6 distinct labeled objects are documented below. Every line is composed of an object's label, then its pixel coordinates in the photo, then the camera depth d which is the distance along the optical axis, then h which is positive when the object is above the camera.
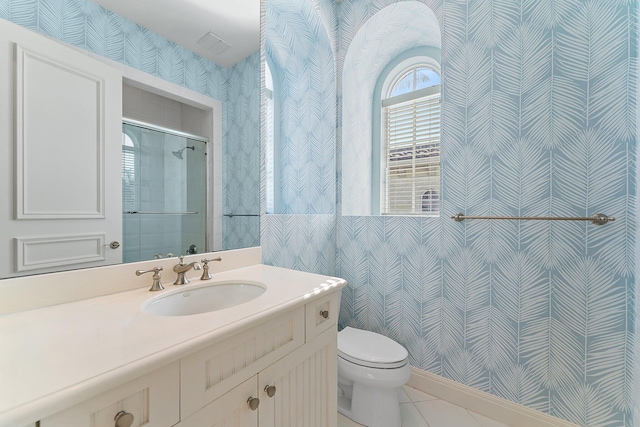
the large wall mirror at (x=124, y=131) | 0.79 +0.30
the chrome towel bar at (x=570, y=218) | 1.20 -0.02
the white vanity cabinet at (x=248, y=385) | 0.53 -0.42
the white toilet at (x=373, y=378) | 1.33 -0.81
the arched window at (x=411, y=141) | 2.08 +0.58
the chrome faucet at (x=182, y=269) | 1.06 -0.22
